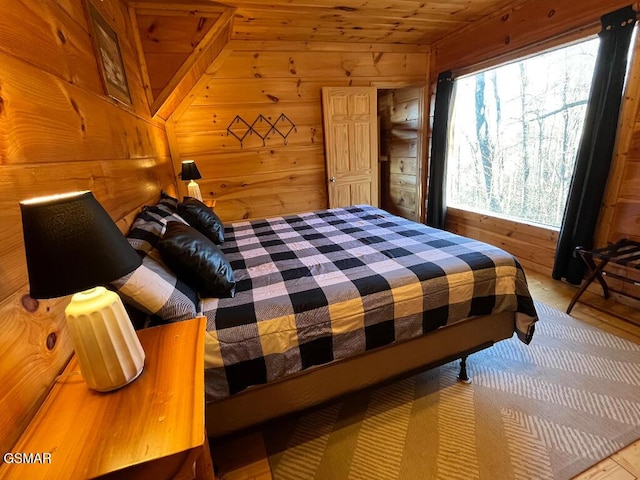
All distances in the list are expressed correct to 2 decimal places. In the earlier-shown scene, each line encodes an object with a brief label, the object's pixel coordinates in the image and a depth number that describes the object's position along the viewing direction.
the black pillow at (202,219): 2.03
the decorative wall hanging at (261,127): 3.52
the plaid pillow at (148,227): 1.31
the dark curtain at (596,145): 2.12
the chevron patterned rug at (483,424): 1.29
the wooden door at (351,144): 3.74
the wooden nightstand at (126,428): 0.59
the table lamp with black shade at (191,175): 2.94
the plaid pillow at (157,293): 1.03
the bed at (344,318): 1.19
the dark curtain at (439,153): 3.63
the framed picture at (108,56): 1.50
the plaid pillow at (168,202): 2.15
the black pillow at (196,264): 1.29
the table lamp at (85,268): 0.57
